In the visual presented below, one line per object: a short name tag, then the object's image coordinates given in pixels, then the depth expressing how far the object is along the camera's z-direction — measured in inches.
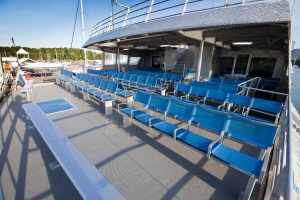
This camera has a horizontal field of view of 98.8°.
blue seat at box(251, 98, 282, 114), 115.1
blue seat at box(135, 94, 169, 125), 106.9
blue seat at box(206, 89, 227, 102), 144.2
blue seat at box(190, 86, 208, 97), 159.8
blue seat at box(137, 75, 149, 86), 228.3
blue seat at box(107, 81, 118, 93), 174.5
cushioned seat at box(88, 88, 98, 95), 181.2
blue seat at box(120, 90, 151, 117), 118.2
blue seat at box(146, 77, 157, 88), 221.2
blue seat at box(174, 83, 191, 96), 173.2
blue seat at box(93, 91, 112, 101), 154.9
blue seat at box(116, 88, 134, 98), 161.2
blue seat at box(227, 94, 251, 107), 129.7
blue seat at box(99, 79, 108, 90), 188.5
